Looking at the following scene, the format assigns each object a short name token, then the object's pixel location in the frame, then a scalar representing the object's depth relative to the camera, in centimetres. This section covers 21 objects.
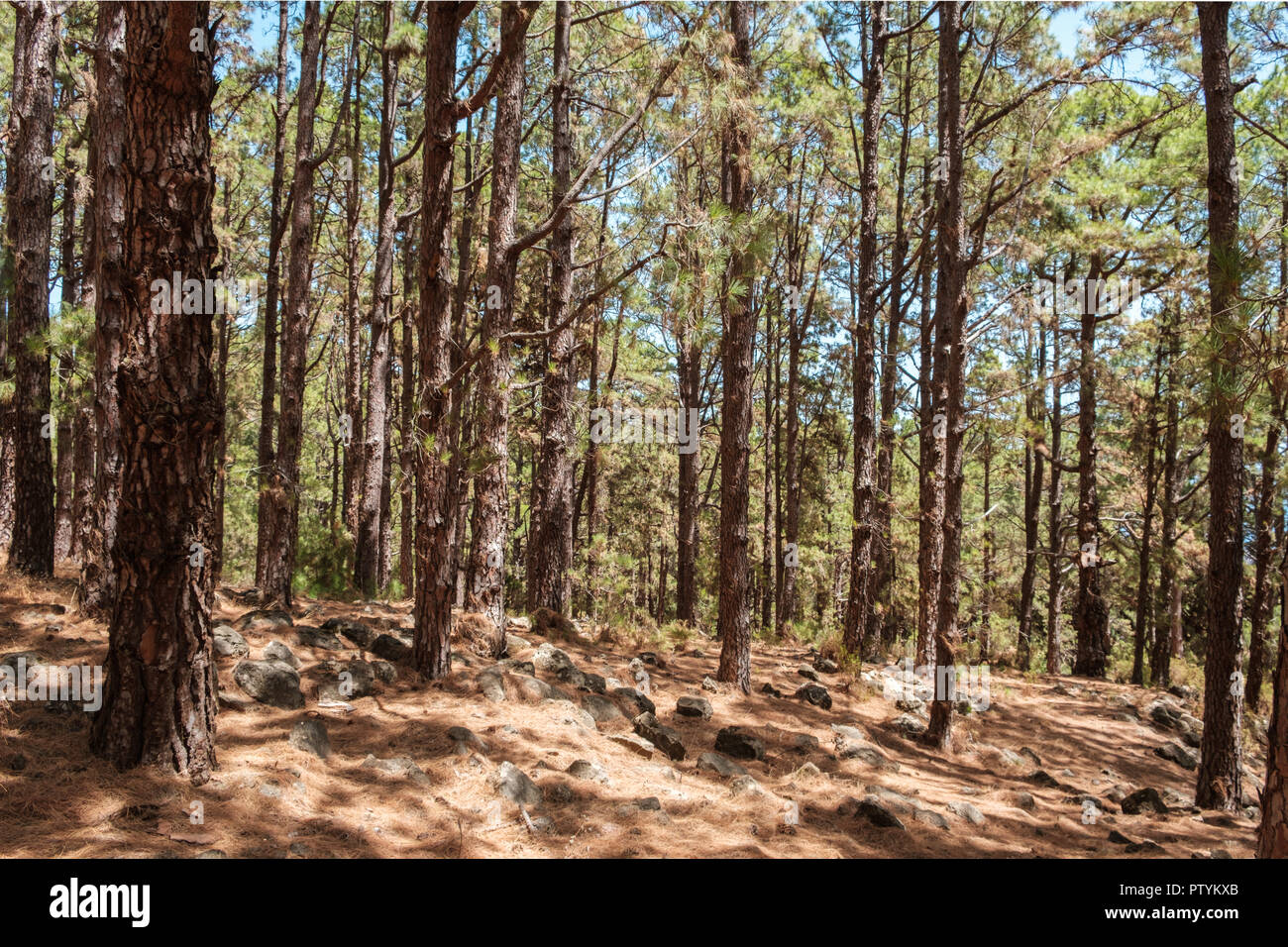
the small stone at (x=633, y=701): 670
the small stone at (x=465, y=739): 475
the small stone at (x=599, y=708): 625
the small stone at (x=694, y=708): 705
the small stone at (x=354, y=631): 667
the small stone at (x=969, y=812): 562
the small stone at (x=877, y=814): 506
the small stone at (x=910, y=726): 804
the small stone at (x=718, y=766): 557
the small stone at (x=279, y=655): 547
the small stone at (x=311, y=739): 434
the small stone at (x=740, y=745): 621
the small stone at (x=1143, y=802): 651
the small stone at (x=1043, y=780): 731
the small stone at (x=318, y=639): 623
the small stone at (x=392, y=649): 627
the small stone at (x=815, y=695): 844
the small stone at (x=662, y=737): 583
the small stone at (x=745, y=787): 511
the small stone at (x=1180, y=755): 912
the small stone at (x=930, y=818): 530
